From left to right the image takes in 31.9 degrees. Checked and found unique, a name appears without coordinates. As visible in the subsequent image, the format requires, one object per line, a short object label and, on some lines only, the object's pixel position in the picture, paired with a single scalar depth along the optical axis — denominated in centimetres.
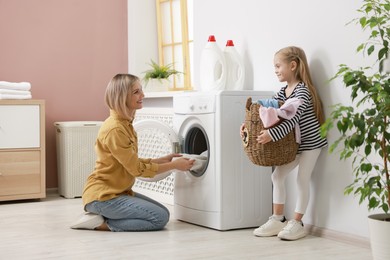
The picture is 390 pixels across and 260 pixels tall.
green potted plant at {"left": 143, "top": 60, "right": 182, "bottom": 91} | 502
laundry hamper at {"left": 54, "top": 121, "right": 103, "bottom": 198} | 489
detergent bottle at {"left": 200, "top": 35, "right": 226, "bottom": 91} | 384
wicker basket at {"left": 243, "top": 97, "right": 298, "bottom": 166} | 327
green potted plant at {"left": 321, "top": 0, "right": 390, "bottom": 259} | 249
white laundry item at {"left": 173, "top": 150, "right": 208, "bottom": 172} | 362
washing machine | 352
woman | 354
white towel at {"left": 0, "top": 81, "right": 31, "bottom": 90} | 456
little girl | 328
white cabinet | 456
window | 515
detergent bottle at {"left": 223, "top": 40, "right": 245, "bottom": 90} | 385
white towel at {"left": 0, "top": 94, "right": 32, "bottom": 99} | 454
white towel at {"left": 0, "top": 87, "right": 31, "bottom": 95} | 454
